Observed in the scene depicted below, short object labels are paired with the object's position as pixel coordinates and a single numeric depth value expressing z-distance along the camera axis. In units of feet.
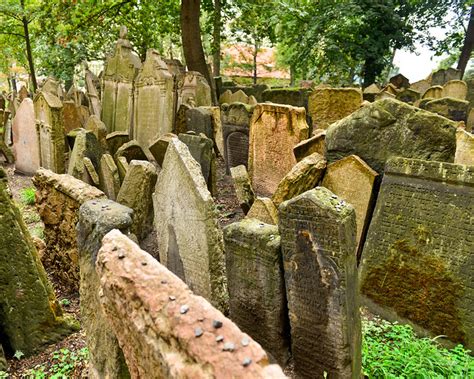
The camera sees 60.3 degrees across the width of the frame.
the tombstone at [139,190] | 15.76
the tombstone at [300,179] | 15.64
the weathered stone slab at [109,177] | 18.47
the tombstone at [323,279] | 8.48
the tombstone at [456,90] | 38.67
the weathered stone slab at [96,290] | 8.11
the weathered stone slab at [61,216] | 13.15
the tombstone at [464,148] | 17.92
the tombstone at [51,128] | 22.91
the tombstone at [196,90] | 33.71
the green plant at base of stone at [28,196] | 22.53
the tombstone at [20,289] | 9.95
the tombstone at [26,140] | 25.73
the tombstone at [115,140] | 25.13
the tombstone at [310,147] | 18.01
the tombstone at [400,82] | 54.03
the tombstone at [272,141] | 20.01
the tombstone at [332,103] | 25.09
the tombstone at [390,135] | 13.69
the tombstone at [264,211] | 15.24
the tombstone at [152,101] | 27.09
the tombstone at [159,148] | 21.94
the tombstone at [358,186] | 14.66
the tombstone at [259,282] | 9.89
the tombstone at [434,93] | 38.19
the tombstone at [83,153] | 19.24
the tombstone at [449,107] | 27.73
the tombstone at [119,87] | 30.12
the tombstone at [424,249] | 11.52
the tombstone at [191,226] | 11.48
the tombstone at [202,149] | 18.79
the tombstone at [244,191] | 17.99
